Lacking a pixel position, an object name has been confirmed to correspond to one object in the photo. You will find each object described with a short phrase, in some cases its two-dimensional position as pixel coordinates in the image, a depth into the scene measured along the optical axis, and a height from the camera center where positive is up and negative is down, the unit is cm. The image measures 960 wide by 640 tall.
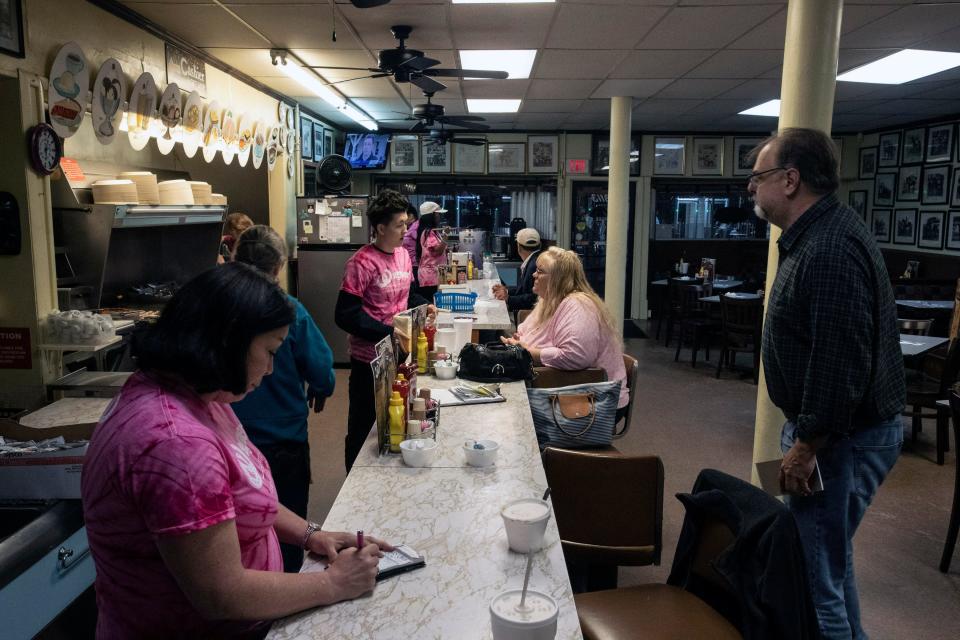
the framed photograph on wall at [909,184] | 980 +72
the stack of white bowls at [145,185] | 459 +26
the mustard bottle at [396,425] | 238 -68
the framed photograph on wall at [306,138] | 908 +116
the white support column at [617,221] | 827 +11
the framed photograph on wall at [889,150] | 1025 +125
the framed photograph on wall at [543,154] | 1129 +122
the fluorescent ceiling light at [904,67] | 588 +151
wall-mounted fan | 836 +64
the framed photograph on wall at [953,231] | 891 +5
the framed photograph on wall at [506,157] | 1128 +116
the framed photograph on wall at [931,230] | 929 +6
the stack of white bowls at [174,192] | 483 +22
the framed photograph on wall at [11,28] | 323 +91
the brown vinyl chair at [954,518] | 340 -139
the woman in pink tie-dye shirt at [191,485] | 119 -46
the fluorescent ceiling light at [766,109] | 845 +156
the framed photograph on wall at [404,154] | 1129 +118
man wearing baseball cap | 671 -42
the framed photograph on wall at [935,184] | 920 +68
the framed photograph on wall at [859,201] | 1113 +53
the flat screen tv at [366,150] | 1073 +118
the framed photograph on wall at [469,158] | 1125 +113
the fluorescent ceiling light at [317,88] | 619 +147
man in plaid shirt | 206 -38
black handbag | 332 -65
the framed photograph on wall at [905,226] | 989 +12
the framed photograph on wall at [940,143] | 913 +122
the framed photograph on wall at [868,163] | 1086 +111
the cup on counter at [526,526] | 168 -72
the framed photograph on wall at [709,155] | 1123 +123
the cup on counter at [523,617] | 129 -73
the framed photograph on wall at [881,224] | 1058 +14
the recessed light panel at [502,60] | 590 +149
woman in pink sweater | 376 -53
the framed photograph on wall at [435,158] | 1124 +113
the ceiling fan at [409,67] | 491 +117
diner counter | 143 -80
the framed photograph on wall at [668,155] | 1125 +122
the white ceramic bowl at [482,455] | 223 -73
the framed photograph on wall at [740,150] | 1119 +132
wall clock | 341 +37
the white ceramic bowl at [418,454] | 226 -74
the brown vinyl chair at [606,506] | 231 -92
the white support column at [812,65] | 337 +81
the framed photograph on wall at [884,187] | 1039 +70
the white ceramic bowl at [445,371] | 340 -70
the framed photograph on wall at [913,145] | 968 +125
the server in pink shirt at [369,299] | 362 -39
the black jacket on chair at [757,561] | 164 -81
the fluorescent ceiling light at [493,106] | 845 +154
